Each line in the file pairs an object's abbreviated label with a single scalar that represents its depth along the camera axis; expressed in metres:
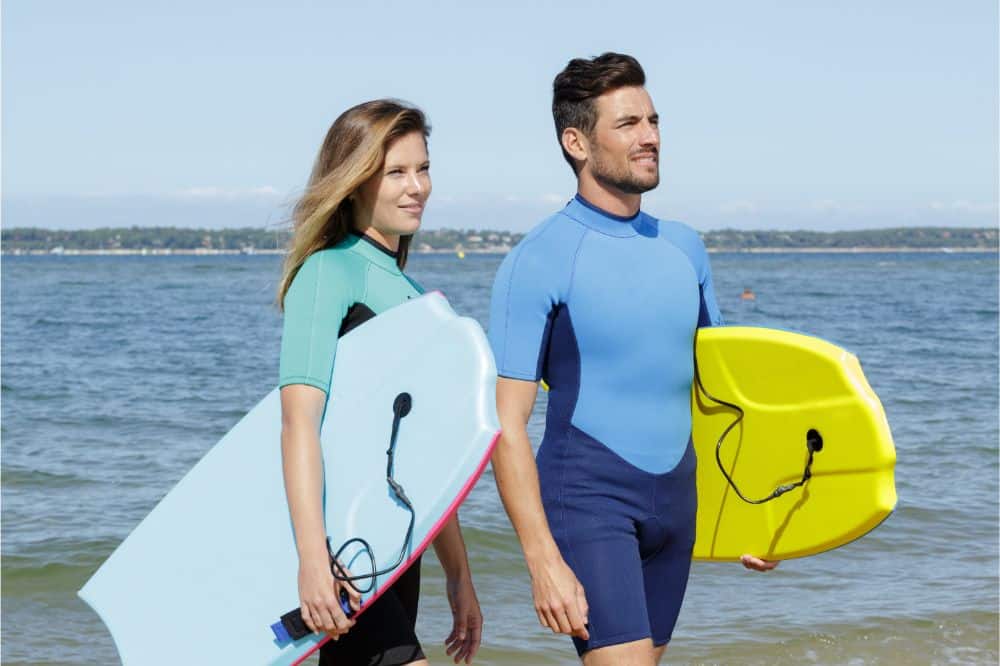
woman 2.53
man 2.85
